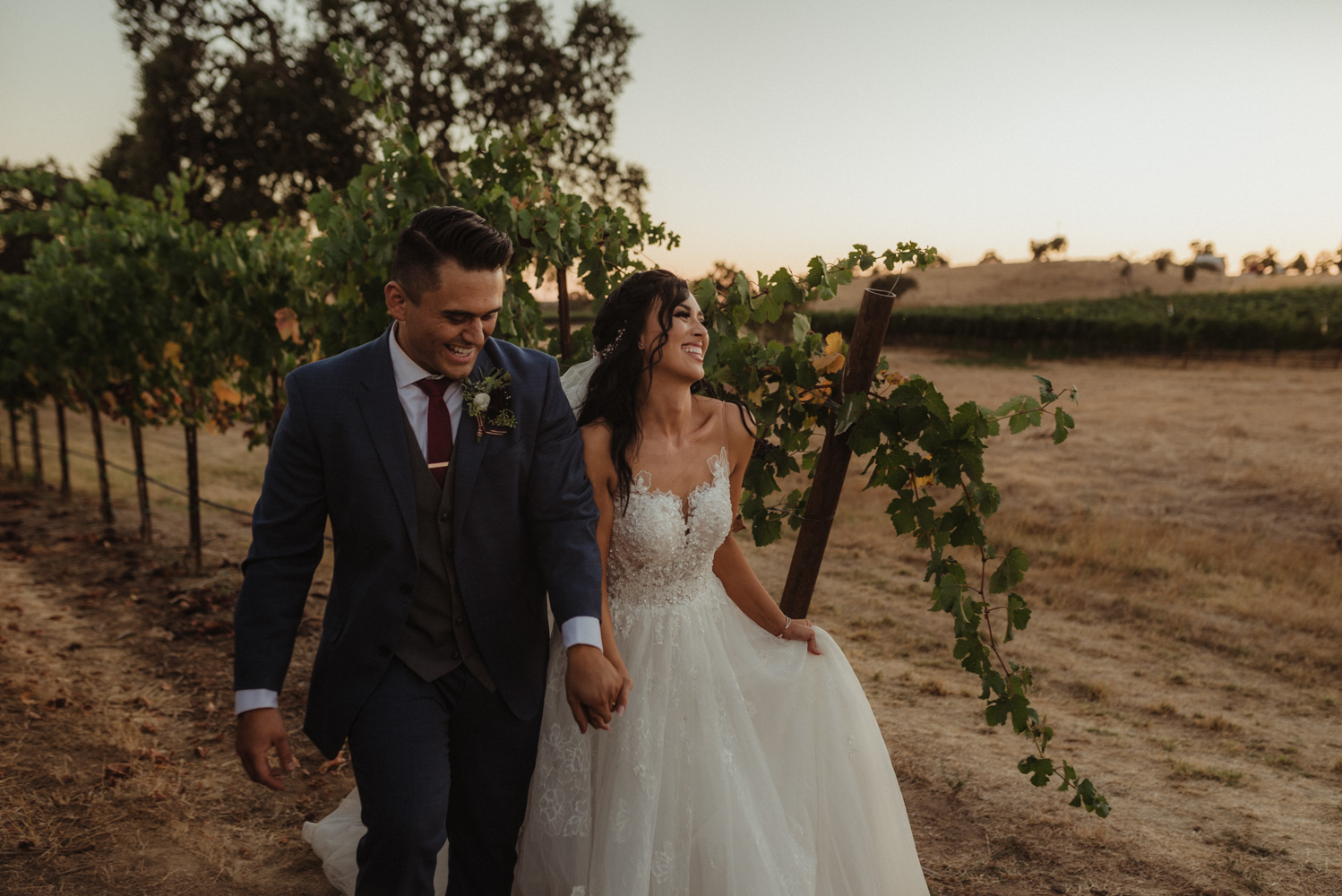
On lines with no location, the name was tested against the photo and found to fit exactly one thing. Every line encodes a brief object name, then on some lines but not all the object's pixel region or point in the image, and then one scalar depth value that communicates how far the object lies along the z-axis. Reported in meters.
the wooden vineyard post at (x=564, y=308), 4.11
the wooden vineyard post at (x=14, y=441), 13.39
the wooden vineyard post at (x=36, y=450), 12.71
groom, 2.17
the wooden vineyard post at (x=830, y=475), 3.07
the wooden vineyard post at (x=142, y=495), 8.63
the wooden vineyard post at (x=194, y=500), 7.77
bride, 2.60
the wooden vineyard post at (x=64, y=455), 11.31
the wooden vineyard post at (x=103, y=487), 9.50
